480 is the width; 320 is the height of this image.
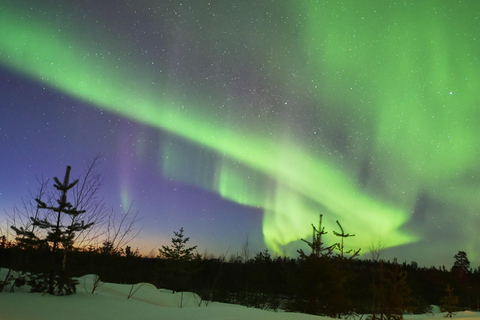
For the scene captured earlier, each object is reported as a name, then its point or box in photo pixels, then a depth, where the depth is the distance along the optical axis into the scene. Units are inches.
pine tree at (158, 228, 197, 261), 1462.8
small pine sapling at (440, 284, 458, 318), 1037.0
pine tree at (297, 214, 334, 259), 732.7
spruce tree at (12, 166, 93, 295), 415.8
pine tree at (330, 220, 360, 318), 561.3
